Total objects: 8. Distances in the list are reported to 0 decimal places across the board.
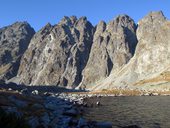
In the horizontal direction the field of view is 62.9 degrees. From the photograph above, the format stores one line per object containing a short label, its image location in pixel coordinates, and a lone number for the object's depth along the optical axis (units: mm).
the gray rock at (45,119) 15553
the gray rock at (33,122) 12627
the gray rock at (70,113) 23475
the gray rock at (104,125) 17805
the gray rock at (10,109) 12888
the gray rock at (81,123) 16667
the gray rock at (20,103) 20660
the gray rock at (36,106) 21986
